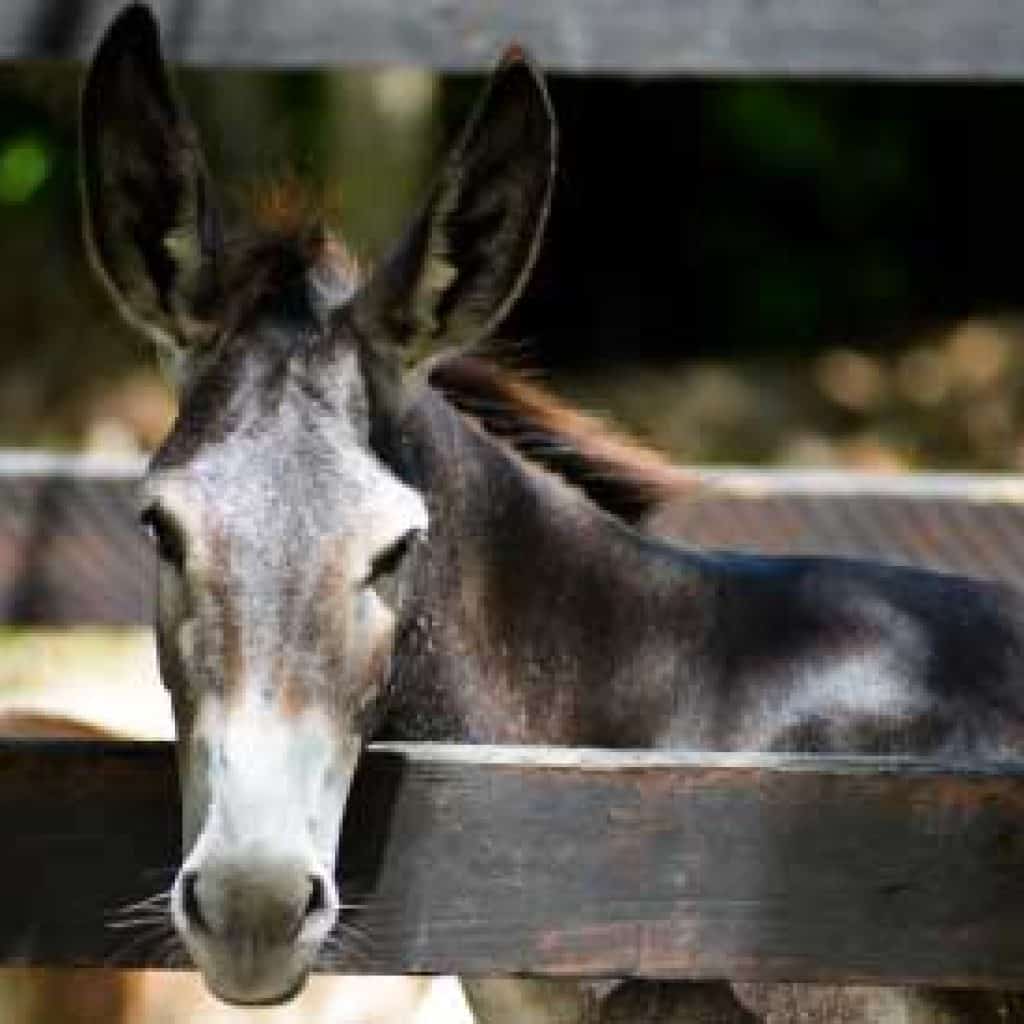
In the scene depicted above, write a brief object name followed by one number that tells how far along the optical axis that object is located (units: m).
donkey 6.87
